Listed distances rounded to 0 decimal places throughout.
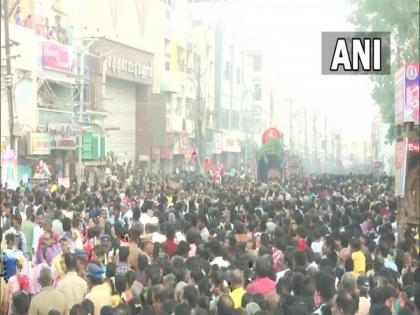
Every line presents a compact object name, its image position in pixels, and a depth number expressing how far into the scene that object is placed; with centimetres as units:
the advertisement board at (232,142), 7406
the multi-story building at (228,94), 6994
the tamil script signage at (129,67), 4169
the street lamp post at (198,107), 5580
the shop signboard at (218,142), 6926
